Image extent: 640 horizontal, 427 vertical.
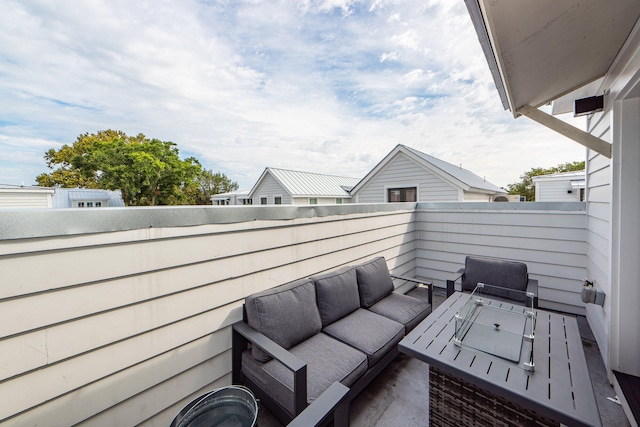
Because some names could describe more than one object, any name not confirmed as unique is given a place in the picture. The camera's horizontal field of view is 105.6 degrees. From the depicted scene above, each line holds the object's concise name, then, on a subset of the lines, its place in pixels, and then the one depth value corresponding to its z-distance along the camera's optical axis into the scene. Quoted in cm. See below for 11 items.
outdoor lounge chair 281
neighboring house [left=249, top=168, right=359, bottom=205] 1197
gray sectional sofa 155
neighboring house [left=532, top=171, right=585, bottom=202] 988
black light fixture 243
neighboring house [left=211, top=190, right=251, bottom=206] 1795
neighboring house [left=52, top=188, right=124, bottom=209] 1484
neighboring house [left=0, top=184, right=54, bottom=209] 1029
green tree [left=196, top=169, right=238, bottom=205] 2981
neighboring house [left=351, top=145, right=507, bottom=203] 815
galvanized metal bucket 130
